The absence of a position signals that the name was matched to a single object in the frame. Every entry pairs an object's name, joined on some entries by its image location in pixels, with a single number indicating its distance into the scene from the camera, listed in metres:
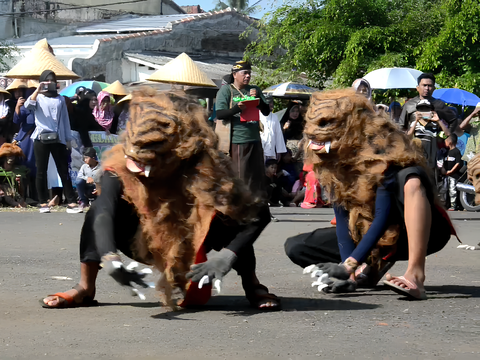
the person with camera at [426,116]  8.89
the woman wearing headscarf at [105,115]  13.14
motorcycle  12.41
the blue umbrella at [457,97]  15.12
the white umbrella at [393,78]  14.01
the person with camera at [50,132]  11.33
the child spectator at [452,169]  12.72
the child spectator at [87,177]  11.96
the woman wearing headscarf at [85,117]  13.20
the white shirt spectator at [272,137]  13.10
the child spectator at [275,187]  13.37
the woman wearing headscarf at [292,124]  14.36
